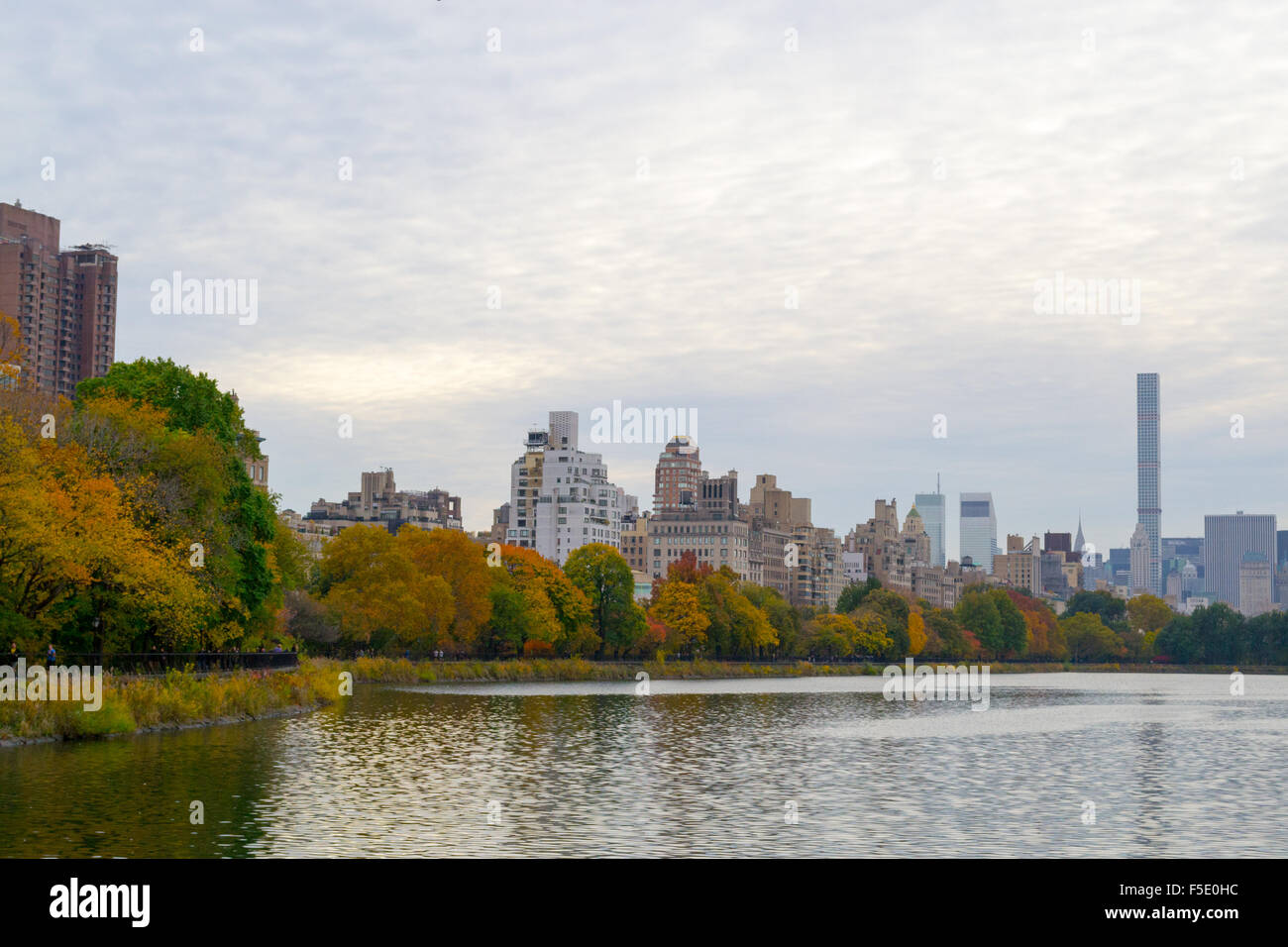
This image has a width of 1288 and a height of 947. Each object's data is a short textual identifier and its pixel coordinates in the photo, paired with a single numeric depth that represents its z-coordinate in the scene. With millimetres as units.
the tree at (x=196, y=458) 70375
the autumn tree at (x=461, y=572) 141375
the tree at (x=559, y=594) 156500
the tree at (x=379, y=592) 127188
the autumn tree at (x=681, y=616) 182375
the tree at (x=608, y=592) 166000
